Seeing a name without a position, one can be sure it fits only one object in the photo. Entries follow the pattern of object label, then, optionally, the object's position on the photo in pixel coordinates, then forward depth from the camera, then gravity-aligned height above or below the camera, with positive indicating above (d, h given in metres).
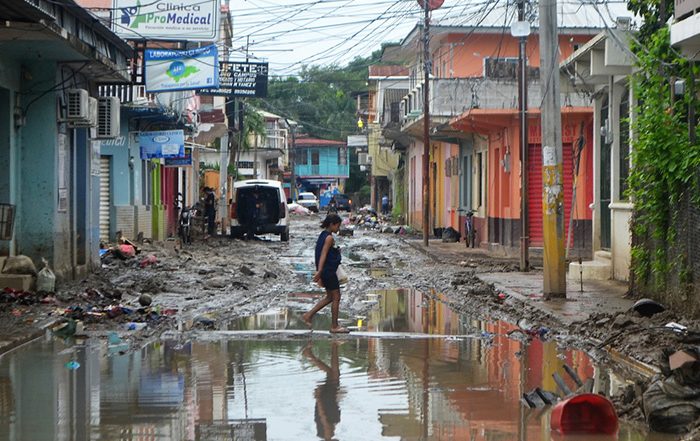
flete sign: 39.00 +4.38
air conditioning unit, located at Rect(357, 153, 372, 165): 93.72 +3.56
